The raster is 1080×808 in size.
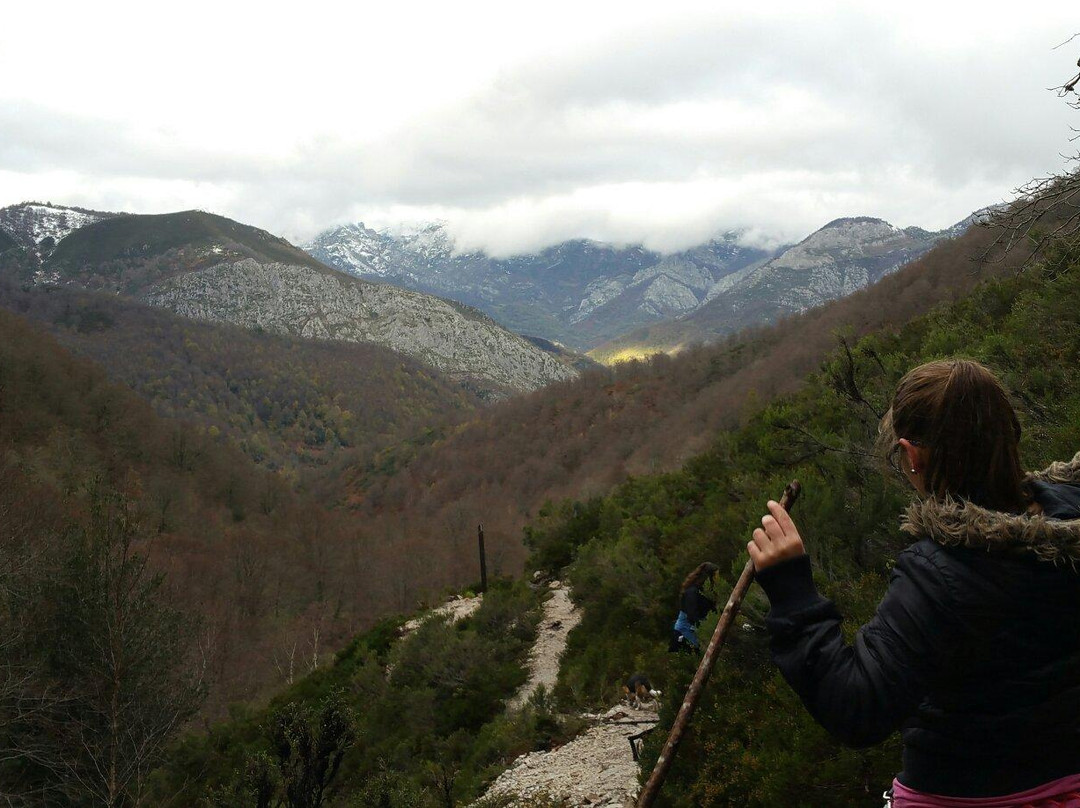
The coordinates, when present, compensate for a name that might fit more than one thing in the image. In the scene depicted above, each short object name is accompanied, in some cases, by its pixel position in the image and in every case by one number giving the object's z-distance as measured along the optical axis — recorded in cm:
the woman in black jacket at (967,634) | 147
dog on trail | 847
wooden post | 2221
